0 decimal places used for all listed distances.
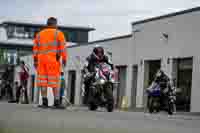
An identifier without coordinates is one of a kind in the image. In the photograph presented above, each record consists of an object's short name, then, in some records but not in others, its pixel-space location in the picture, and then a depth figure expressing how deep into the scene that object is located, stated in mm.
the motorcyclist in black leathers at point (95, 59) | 15070
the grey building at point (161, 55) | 29938
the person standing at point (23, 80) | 23000
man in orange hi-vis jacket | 12461
